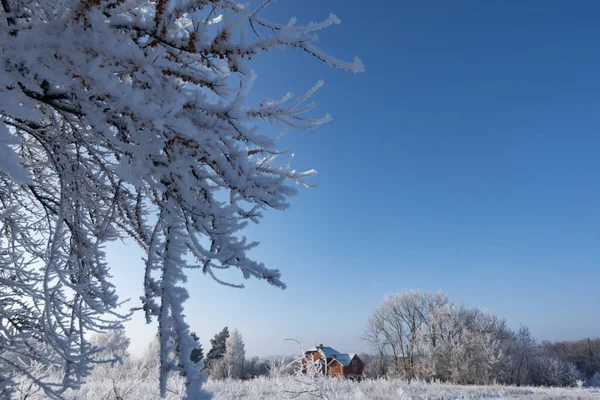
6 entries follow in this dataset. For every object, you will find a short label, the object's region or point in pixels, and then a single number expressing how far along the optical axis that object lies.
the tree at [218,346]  44.13
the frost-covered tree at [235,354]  40.84
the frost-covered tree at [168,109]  1.08
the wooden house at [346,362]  38.43
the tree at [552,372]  29.58
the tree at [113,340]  33.10
